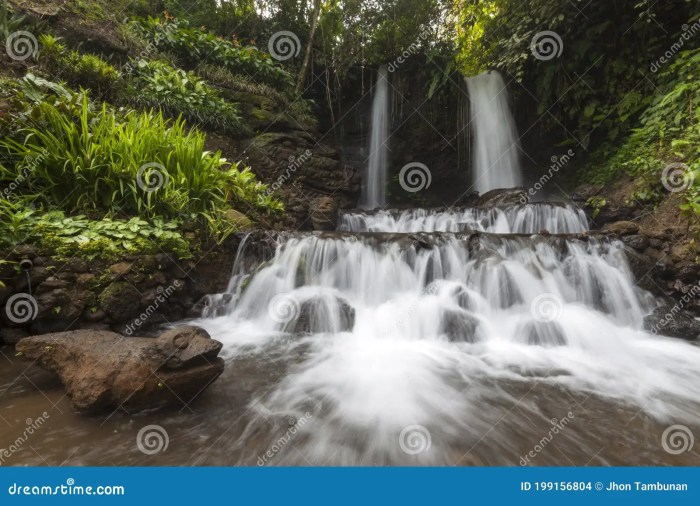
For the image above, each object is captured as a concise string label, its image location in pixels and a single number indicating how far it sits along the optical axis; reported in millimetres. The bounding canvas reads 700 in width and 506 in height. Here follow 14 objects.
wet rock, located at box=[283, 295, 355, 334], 4215
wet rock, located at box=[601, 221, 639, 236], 5246
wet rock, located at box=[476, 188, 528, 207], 8125
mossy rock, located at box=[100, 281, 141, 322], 3537
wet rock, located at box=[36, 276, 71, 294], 3271
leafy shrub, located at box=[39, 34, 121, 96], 5883
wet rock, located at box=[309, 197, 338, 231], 7500
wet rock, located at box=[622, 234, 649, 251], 5027
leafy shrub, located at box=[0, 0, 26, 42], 5719
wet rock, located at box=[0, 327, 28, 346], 3119
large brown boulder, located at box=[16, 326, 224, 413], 2211
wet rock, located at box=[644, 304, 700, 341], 4016
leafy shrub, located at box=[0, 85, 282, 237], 3891
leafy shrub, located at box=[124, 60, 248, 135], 7102
